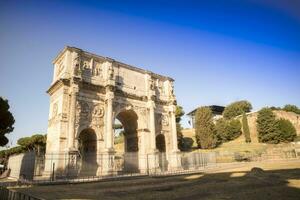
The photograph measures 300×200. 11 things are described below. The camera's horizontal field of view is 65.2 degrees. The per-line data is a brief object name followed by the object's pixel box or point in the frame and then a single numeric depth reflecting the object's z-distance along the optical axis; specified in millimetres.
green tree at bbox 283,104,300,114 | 62734
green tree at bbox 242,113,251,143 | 46406
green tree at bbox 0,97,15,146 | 21109
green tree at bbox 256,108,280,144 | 42219
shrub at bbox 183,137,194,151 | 45688
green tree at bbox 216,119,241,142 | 48844
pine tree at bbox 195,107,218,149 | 40688
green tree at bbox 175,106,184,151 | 42281
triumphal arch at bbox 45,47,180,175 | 19000
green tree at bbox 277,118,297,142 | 41750
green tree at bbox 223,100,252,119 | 65875
